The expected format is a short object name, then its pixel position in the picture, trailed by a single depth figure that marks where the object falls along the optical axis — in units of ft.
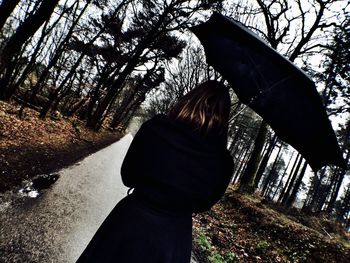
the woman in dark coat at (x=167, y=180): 5.38
